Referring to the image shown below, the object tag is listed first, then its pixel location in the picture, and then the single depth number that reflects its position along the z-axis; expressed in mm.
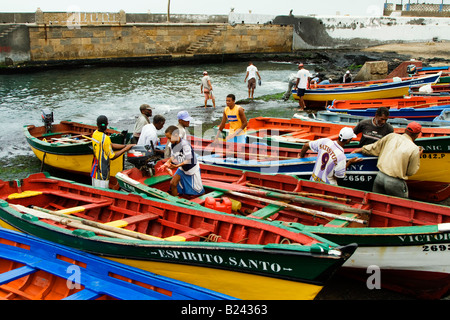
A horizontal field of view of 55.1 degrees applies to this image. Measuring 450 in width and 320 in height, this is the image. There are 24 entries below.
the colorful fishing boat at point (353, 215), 5883
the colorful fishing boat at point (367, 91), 17438
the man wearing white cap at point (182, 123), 8148
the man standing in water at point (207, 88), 20312
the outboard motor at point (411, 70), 20869
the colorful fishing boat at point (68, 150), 11331
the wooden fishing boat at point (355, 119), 11219
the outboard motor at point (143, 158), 8656
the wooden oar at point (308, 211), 6816
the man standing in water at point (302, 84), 19328
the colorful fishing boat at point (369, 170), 8867
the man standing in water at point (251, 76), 22422
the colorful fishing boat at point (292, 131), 10541
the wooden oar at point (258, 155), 10383
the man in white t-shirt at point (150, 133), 8891
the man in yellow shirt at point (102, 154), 8266
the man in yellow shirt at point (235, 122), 10447
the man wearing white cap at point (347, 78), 22705
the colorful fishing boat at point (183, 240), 5051
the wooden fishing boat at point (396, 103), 14330
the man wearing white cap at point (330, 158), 7586
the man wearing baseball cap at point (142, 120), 10094
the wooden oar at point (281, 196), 7043
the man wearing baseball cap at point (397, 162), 7238
